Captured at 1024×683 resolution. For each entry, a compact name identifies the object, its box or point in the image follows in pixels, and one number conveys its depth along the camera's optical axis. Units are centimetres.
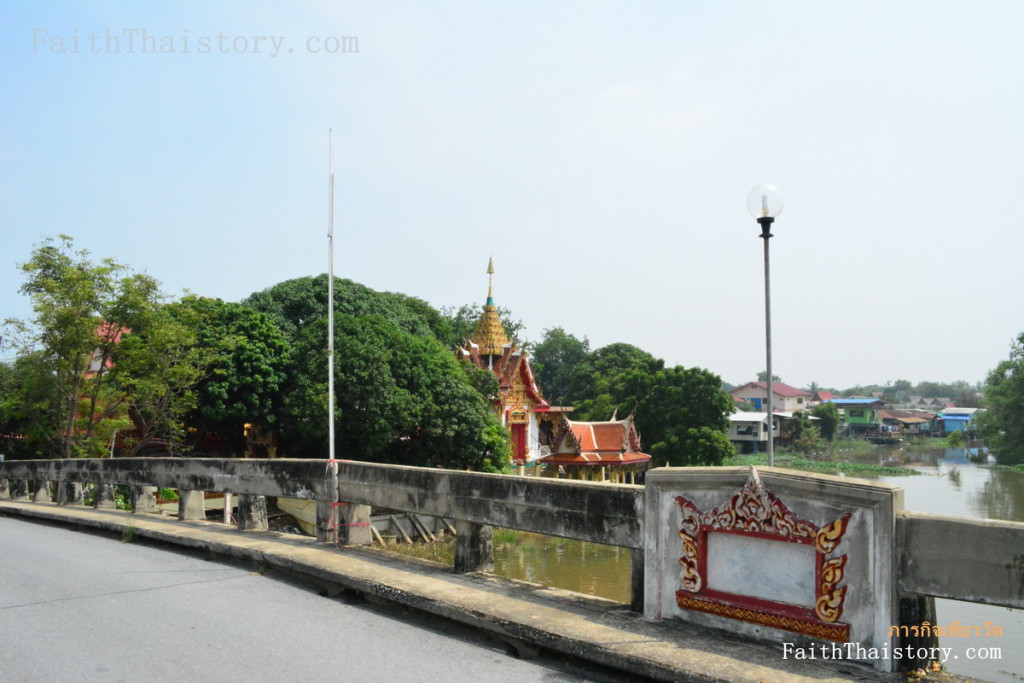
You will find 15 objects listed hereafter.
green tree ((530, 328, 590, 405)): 7612
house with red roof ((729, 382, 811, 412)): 9514
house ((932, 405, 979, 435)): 9998
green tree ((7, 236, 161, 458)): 2092
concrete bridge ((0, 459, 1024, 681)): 423
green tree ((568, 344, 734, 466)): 4191
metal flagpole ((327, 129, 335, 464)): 912
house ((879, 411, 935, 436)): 9629
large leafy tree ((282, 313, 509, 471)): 2786
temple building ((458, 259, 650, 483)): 3772
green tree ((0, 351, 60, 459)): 2178
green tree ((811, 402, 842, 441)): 8125
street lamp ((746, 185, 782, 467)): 614
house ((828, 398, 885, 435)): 9325
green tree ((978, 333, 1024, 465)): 5600
